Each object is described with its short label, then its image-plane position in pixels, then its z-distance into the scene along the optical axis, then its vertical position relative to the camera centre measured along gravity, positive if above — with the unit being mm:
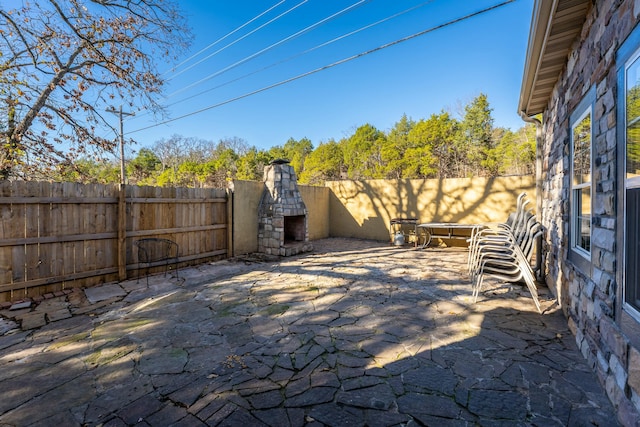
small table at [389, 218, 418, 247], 7867 -444
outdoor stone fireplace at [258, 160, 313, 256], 6805 +66
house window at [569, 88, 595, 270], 2408 +257
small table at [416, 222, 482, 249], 7168 -577
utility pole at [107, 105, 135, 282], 4633 -368
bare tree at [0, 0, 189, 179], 4617 +2650
